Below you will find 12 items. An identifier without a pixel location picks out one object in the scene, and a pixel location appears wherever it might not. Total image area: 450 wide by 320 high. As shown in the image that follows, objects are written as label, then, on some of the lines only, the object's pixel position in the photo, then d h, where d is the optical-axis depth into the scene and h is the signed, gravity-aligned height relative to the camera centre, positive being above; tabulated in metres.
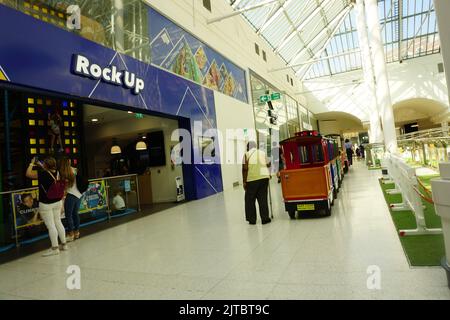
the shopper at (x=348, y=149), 15.32 +0.43
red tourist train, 4.94 -0.47
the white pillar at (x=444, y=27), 2.04 +0.82
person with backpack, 4.04 -0.15
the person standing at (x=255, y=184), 4.97 -0.28
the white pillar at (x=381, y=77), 10.69 +2.88
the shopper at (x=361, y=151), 29.01 +0.50
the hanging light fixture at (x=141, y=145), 10.23 +1.09
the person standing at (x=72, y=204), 4.59 -0.31
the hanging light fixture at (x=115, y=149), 10.90 +1.11
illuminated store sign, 5.62 +2.20
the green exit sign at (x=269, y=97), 14.16 +3.20
